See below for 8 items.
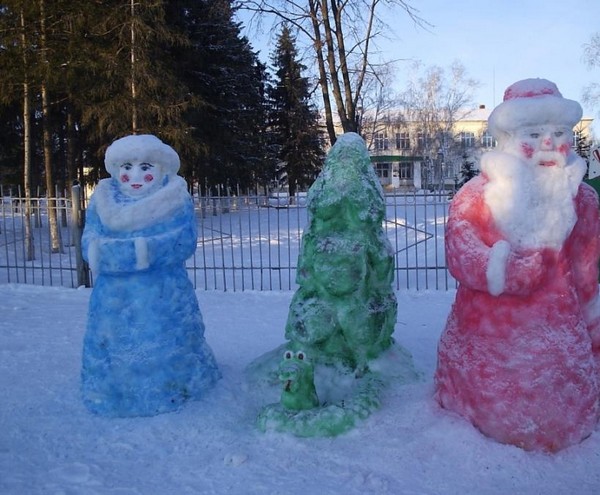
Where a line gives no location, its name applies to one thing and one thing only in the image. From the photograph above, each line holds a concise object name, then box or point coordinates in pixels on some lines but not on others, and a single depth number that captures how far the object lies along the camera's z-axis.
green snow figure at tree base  3.77
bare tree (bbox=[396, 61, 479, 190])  36.56
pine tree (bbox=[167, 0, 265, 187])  18.09
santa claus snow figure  3.24
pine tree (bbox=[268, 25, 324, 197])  28.17
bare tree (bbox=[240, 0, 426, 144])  12.73
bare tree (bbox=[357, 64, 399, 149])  31.47
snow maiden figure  4.07
